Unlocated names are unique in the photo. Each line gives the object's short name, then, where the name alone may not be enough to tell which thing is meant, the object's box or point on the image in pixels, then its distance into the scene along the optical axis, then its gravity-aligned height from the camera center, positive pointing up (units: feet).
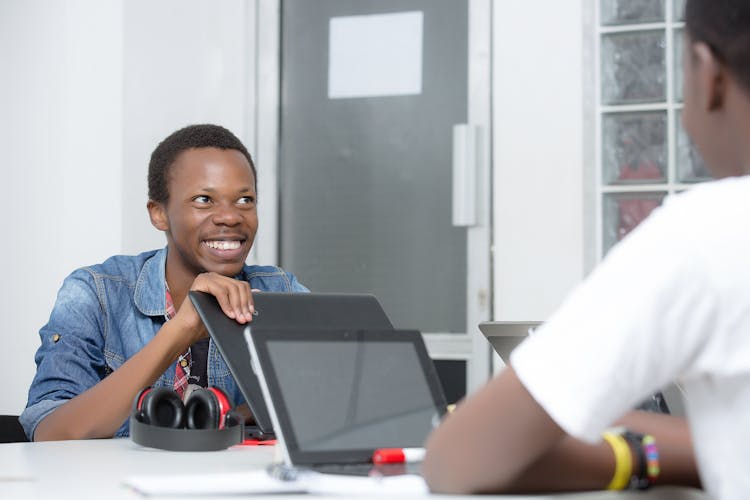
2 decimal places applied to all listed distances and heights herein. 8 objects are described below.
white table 7.83 -0.51
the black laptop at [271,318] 11.23 +0.04
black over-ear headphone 11.19 -0.40
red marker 8.93 -0.43
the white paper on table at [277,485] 7.66 -0.46
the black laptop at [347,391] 8.81 -0.22
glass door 16.48 +1.36
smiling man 12.22 +0.10
